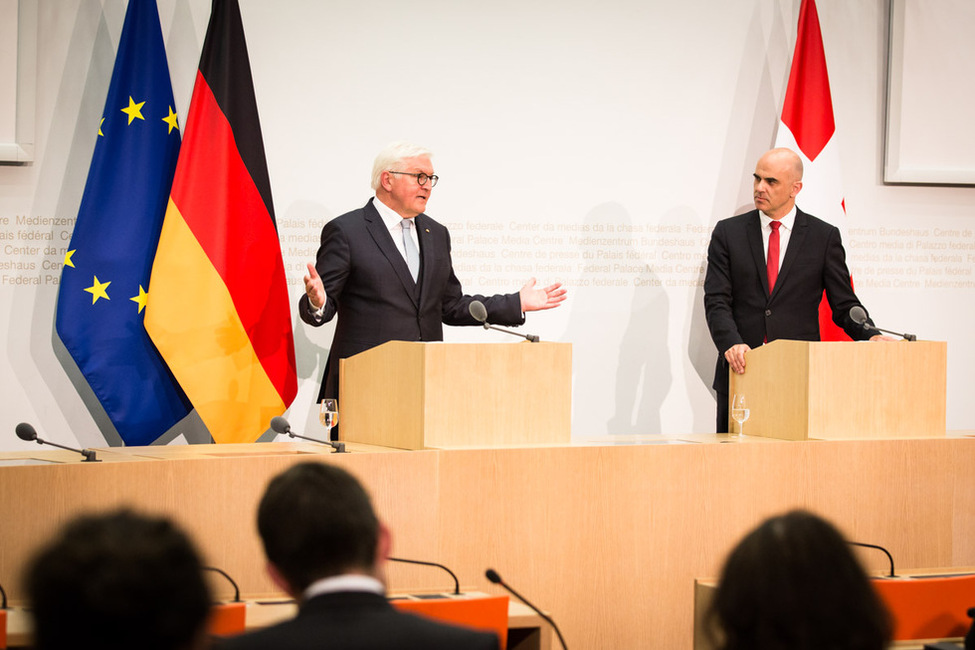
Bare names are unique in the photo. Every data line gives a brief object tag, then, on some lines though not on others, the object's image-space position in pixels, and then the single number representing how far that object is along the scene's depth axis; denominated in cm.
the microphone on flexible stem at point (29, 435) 627
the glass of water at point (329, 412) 722
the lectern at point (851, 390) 789
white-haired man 930
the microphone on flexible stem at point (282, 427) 664
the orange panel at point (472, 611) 540
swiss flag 1259
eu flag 1023
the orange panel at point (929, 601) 609
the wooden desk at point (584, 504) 624
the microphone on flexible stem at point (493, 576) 500
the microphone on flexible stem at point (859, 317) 812
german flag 1028
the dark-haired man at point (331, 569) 321
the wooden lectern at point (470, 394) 706
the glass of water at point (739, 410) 815
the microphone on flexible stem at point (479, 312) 712
